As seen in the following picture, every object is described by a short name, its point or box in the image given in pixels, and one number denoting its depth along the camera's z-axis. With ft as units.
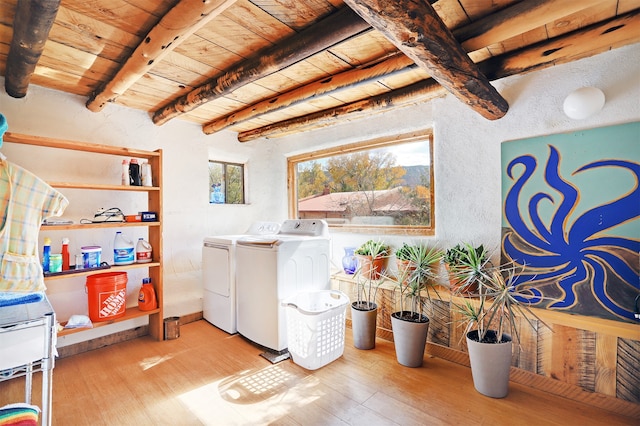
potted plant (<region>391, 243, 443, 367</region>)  7.11
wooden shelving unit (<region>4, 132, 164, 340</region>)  6.95
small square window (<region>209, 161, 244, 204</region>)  11.32
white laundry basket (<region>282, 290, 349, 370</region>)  7.10
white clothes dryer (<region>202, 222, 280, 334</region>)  9.02
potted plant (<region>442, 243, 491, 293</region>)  6.98
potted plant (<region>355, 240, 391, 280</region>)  9.00
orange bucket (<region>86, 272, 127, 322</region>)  7.72
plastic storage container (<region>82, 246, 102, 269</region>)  7.51
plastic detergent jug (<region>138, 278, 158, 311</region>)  8.56
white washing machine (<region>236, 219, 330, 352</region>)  7.83
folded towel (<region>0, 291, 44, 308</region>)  4.54
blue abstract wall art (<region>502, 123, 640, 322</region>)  5.74
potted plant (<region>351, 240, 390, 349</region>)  8.11
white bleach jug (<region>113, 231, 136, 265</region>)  8.17
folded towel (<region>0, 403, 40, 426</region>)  3.93
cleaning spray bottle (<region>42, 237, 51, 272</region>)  6.93
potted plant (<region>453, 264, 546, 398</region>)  5.90
